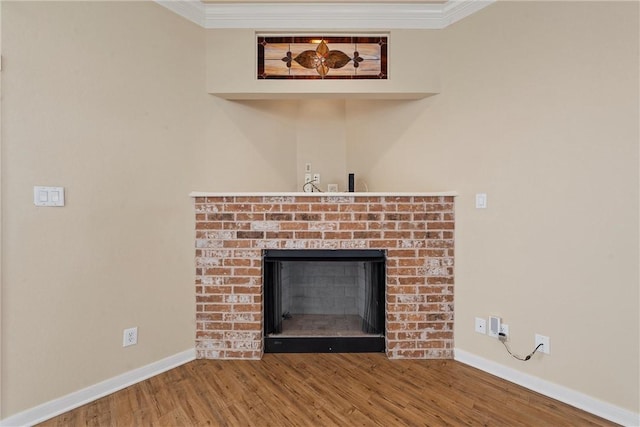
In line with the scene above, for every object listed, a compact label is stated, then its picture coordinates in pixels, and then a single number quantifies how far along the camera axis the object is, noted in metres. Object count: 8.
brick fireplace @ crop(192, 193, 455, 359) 2.26
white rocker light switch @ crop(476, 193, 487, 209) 2.13
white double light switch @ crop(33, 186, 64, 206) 1.64
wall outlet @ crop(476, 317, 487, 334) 2.13
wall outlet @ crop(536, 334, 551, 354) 1.85
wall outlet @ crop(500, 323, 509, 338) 2.02
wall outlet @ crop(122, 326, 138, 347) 1.97
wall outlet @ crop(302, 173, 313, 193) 3.07
